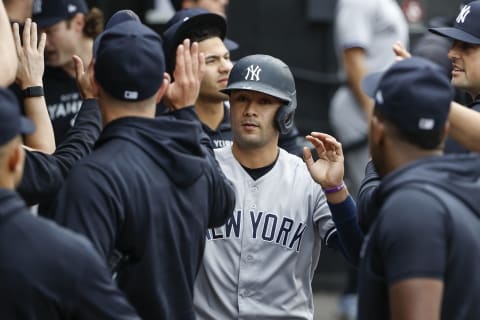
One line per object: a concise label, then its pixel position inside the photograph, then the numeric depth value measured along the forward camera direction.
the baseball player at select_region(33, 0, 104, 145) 14.10
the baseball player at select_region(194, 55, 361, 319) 10.49
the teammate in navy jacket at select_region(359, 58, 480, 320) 7.53
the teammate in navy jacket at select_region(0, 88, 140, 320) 7.18
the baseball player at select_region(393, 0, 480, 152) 11.10
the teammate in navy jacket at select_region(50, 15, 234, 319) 8.46
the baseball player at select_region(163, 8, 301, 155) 12.62
